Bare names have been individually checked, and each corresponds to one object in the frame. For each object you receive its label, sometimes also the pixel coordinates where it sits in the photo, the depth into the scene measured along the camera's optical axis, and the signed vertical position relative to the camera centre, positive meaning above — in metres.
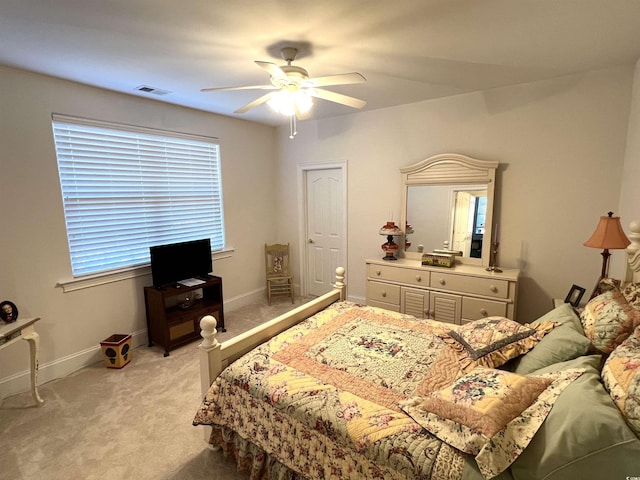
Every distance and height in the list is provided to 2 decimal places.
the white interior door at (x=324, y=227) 4.41 -0.38
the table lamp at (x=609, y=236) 2.09 -0.25
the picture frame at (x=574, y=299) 2.36 -0.77
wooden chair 4.73 -1.01
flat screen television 3.27 -0.65
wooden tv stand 3.21 -1.17
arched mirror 3.30 -0.07
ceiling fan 1.94 +0.74
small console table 2.27 -0.97
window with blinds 2.89 +0.13
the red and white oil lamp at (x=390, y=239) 3.72 -0.46
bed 1.05 -0.90
